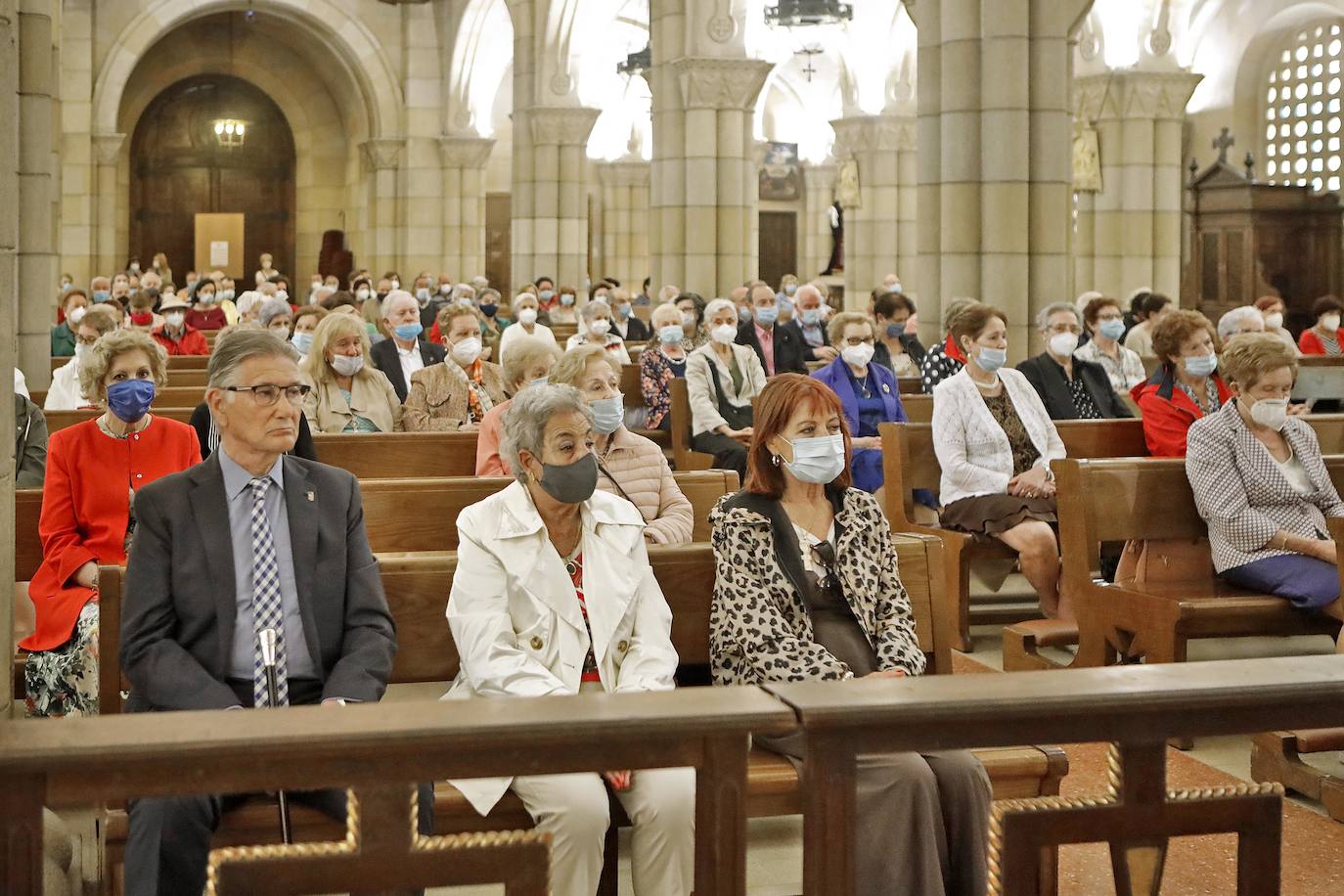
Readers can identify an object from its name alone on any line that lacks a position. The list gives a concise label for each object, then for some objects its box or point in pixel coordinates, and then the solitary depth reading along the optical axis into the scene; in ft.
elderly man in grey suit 11.85
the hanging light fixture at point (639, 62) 93.30
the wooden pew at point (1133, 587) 18.69
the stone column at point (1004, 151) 36.86
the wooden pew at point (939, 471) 22.94
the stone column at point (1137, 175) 60.34
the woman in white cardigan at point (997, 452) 22.63
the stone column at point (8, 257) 10.28
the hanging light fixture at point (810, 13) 74.33
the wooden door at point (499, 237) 115.55
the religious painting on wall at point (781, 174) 115.55
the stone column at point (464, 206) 95.14
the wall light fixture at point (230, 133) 104.27
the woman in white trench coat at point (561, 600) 11.93
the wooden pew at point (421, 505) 18.15
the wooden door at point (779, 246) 117.70
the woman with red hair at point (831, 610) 11.62
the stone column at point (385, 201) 95.35
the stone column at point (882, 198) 84.17
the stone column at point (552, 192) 73.41
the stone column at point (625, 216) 111.86
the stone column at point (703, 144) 57.52
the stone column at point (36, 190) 34.22
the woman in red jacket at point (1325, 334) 45.52
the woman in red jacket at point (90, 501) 16.16
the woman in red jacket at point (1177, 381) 23.97
